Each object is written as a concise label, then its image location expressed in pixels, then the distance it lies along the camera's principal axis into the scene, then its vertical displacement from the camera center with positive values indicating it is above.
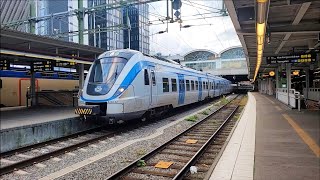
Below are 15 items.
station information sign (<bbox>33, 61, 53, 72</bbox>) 17.98 +1.41
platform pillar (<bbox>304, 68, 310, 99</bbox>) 30.36 +0.55
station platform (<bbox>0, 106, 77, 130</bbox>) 11.95 -1.14
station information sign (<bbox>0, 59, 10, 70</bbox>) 17.45 +1.44
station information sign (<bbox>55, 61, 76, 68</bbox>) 18.56 +1.53
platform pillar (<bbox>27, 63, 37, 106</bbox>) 20.58 +0.09
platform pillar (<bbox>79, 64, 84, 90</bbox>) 19.08 +0.94
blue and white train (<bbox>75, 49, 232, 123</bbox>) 10.96 +0.09
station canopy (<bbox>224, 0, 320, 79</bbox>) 8.86 +2.30
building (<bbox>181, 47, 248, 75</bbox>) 74.43 +7.32
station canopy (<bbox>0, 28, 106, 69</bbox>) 12.19 +2.06
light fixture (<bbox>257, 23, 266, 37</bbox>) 8.30 +1.62
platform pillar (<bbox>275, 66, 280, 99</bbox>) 31.98 +1.10
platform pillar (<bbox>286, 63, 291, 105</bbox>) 21.48 +0.94
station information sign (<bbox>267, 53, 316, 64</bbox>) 16.89 +1.60
